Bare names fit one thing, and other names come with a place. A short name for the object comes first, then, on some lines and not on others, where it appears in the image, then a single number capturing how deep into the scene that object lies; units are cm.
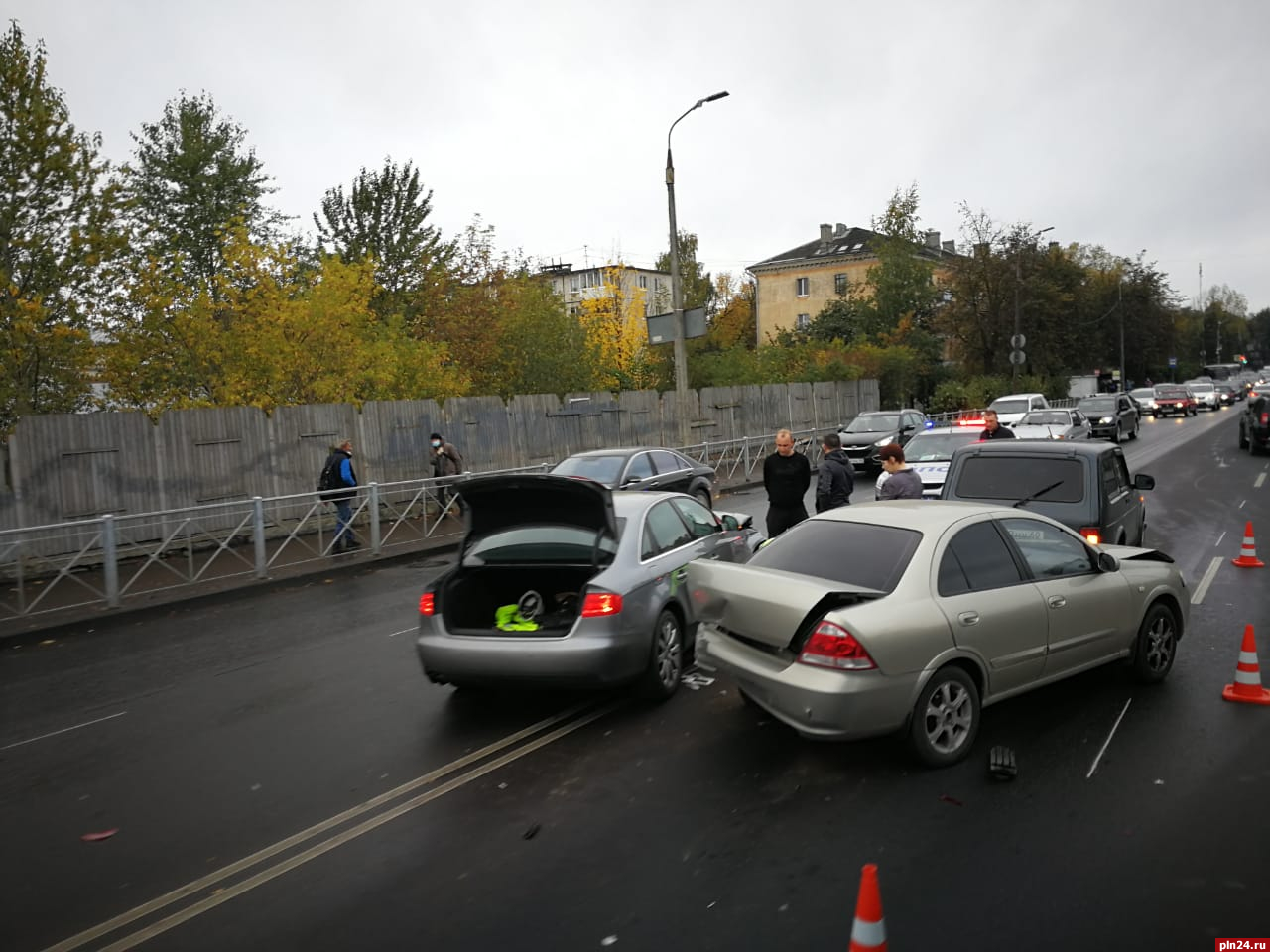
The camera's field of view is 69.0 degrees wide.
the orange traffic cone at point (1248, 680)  623
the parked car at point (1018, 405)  2942
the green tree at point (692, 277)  7094
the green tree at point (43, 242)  1568
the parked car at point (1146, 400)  5322
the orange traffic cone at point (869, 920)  288
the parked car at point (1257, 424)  2581
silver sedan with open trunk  624
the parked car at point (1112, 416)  3331
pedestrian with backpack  1499
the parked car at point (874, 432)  2475
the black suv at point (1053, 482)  846
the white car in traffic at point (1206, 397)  6019
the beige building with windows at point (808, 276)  6875
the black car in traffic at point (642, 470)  1495
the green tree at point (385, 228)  3672
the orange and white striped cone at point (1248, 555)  1084
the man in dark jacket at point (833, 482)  962
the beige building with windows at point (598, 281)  9519
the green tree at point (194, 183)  3706
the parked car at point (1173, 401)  5245
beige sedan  504
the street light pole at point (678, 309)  2211
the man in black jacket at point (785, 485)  965
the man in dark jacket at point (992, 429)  1216
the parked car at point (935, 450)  1532
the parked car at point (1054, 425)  2136
